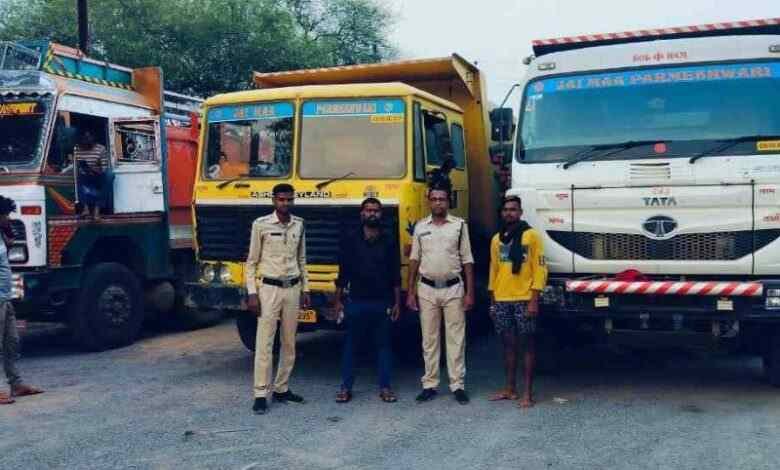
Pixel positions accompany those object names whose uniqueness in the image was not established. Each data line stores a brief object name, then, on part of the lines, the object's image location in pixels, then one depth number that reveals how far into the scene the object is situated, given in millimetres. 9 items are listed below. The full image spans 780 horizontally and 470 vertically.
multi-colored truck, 8227
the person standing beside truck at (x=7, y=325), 6727
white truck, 6133
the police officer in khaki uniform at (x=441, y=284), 6539
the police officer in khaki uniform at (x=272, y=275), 6449
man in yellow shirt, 6348
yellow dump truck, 6984
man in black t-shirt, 6547
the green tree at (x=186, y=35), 19656
